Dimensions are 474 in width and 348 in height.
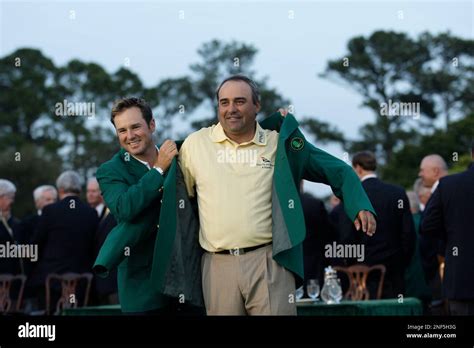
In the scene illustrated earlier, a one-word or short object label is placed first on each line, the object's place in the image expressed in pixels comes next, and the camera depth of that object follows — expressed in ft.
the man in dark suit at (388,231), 33.58
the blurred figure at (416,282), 35.37
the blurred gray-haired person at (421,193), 39.48
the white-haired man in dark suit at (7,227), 38.65
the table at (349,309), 28.66
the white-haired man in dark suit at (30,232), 38.83
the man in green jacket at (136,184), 19.71
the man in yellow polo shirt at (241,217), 19.35
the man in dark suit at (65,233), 37.70
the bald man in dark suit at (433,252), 36.52
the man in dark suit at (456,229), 27.55
